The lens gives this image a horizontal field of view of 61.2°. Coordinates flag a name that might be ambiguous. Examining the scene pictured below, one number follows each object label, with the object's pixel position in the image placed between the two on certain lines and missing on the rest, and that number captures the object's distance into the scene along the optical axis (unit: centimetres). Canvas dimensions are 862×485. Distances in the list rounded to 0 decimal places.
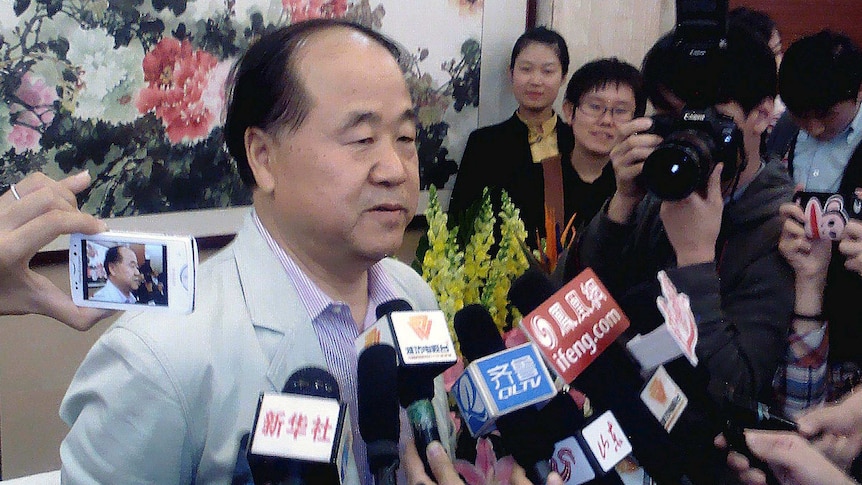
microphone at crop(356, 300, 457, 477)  59
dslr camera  98
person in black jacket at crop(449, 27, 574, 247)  252
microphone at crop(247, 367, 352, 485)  49
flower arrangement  105
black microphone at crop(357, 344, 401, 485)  58
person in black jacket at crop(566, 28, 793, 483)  104
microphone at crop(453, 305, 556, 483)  59
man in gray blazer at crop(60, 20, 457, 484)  72
